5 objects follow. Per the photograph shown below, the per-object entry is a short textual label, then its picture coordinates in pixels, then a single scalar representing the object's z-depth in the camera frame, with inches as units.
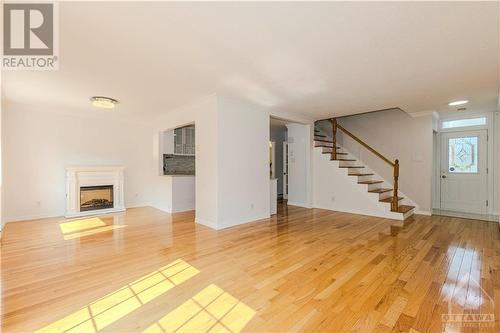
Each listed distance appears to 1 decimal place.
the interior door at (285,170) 317.4
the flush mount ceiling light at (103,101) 167.5
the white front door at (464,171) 221.5
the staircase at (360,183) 207.2
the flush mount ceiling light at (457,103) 181.2
